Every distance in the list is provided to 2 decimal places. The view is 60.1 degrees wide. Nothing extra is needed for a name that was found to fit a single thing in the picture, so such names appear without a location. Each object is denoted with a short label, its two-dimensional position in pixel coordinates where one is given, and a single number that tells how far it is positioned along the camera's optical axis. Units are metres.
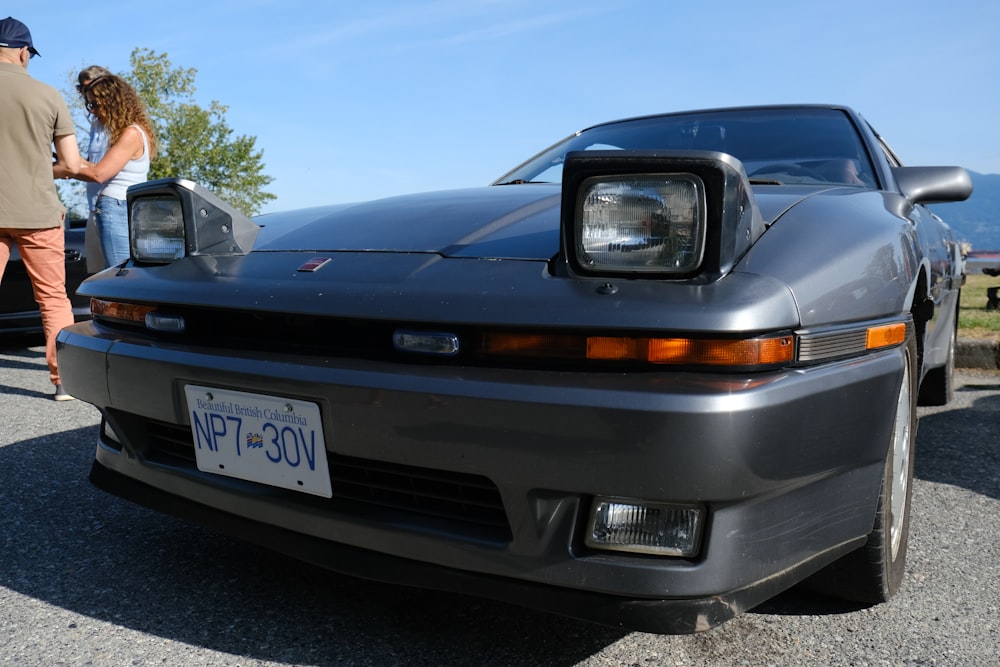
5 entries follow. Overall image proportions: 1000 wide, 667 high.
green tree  32.19
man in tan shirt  3.85
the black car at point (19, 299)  5.46
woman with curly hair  4.36
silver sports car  1.38
